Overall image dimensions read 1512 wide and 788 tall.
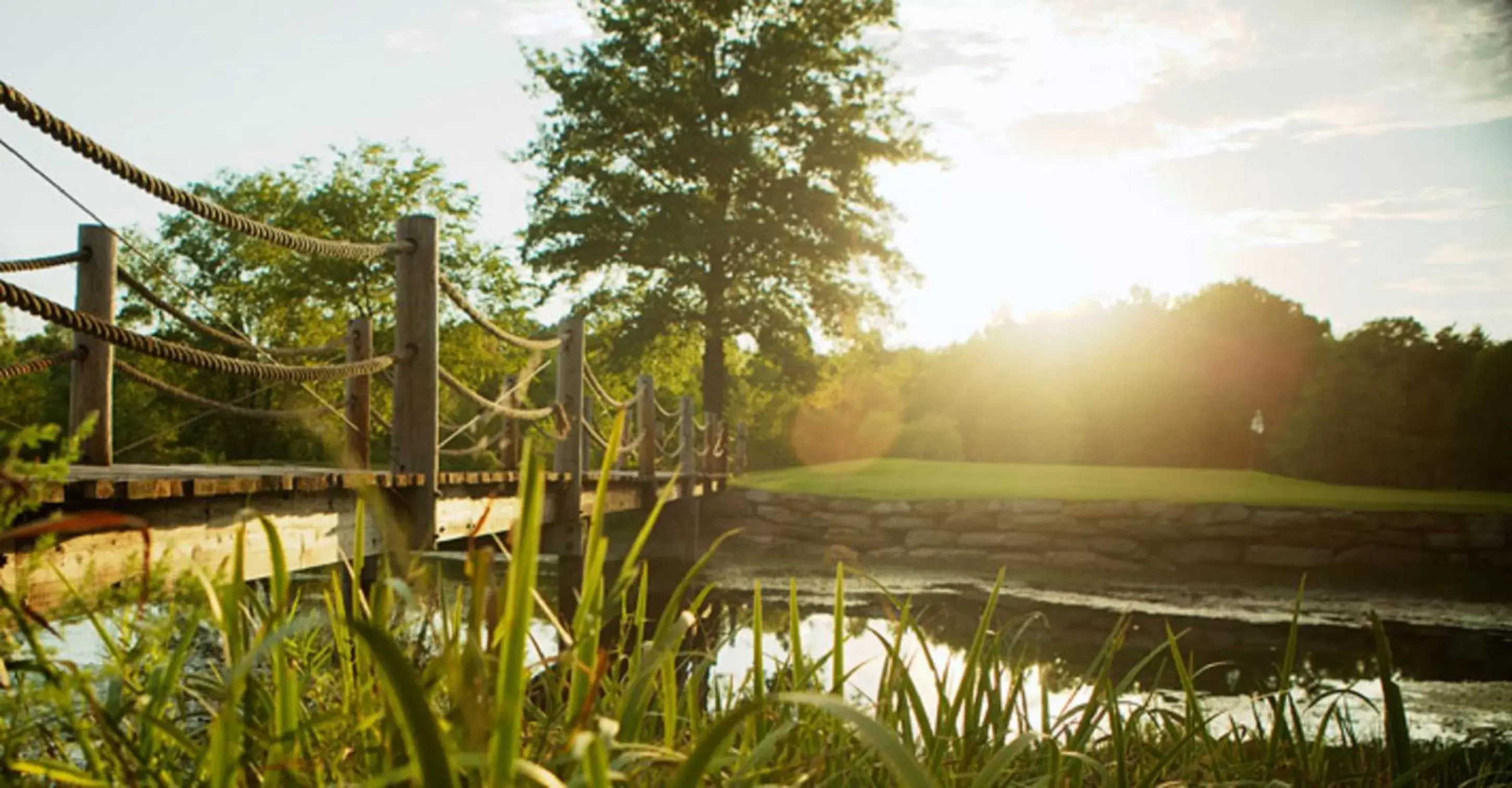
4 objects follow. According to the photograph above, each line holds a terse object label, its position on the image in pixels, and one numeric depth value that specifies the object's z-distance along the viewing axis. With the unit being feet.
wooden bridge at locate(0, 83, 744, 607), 10.12
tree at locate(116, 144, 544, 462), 71.26
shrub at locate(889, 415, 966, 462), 107.45
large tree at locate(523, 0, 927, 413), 66.44
